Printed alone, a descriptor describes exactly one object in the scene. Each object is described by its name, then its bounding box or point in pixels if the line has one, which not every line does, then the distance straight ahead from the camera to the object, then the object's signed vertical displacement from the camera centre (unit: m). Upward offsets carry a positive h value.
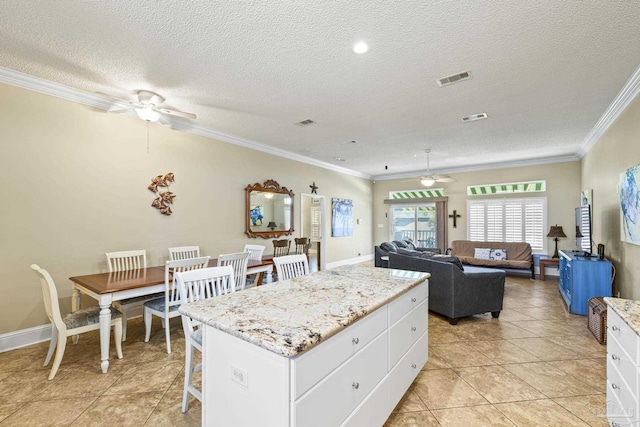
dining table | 2.54 -0.69
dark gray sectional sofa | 3.65 -0.96
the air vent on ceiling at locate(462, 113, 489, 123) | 3.99 +1.43
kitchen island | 1.14 -0.65
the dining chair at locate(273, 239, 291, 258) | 5.19 -0.57
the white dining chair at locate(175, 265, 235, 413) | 1.95 -0.56
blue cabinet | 3.73 -0.85
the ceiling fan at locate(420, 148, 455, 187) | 6.03 +0.82
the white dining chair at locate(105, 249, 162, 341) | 3.17 -0.63
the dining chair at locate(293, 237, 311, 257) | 5.59 -0.58
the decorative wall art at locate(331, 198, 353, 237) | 7.67 -0.04
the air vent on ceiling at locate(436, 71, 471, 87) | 2.88 +1.44
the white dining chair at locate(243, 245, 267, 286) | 4.35 -0.58
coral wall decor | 4.07 +0.33
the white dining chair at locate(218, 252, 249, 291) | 3.38 -0.61
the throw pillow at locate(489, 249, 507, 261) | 6.78 -0.90
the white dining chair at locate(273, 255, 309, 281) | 2.73 -0.50
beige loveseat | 6.46 -0.91
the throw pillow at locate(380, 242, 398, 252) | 5.61 -0.61
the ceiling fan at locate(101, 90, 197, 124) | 3.25 +1.25
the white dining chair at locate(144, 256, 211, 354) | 2.88 -0.90
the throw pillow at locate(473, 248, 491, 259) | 6.94 -0.89
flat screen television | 4.17 -0.14
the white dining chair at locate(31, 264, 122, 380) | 2.40 -0.97
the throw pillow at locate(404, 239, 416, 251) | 6.74 -0.68
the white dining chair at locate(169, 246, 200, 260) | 4.12 -0.54
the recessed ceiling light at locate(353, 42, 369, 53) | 2.39 +1.45
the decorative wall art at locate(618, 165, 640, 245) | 2.94 +0.14
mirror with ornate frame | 5.36 +0.12
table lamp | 6.29 -0.35
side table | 6.01 -0.96
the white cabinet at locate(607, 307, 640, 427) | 1.43 -0.86
